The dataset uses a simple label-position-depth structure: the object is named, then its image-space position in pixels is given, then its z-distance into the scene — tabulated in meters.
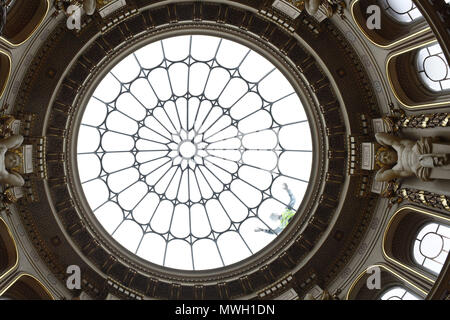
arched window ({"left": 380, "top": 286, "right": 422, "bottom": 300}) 12.20
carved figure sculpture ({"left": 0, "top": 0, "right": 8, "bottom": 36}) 8.89
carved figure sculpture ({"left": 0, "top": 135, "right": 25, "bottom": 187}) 11.45
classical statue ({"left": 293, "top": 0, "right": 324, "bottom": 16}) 12.83
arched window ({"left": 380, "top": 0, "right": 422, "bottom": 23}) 11.77
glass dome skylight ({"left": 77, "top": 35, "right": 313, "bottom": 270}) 16.59
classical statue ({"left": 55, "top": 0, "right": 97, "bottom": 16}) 12.73
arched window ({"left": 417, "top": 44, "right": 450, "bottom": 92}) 11.35
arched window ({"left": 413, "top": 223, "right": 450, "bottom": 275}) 11.55
